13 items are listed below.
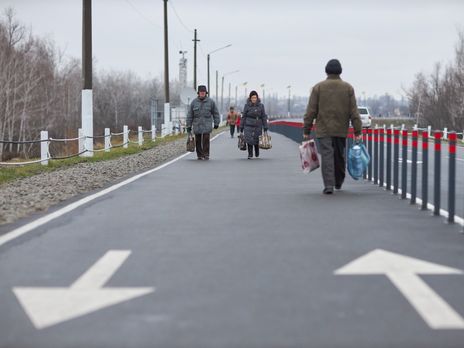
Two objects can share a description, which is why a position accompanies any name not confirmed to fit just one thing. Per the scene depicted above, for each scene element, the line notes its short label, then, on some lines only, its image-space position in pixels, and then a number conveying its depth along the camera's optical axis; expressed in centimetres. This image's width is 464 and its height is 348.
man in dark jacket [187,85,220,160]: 2208
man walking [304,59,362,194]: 1246
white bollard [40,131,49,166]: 1980
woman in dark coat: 2264
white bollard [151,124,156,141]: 3759
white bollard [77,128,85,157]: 2376
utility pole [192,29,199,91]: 6738
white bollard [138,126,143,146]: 3256
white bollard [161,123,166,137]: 4415
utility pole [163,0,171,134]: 4912
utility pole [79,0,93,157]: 2448
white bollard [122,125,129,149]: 3028
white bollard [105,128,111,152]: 2660
